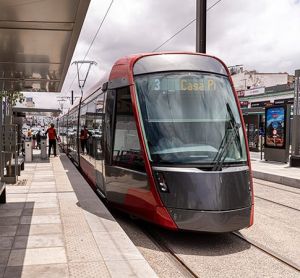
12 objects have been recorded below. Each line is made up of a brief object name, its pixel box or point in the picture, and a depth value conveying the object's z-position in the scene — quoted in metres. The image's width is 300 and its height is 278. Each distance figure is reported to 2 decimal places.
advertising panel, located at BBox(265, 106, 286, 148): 18.89
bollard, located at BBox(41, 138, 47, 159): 20.84
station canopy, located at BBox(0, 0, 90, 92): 4.82
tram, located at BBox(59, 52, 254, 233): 6.44
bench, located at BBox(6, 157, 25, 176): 11.70
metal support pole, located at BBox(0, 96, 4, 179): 8.85
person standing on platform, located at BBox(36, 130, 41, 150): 32.12
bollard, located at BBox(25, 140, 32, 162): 20.20
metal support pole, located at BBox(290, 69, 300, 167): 17.56
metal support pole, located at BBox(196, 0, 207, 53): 17.73
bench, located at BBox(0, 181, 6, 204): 8.18
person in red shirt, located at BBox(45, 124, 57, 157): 22.38
